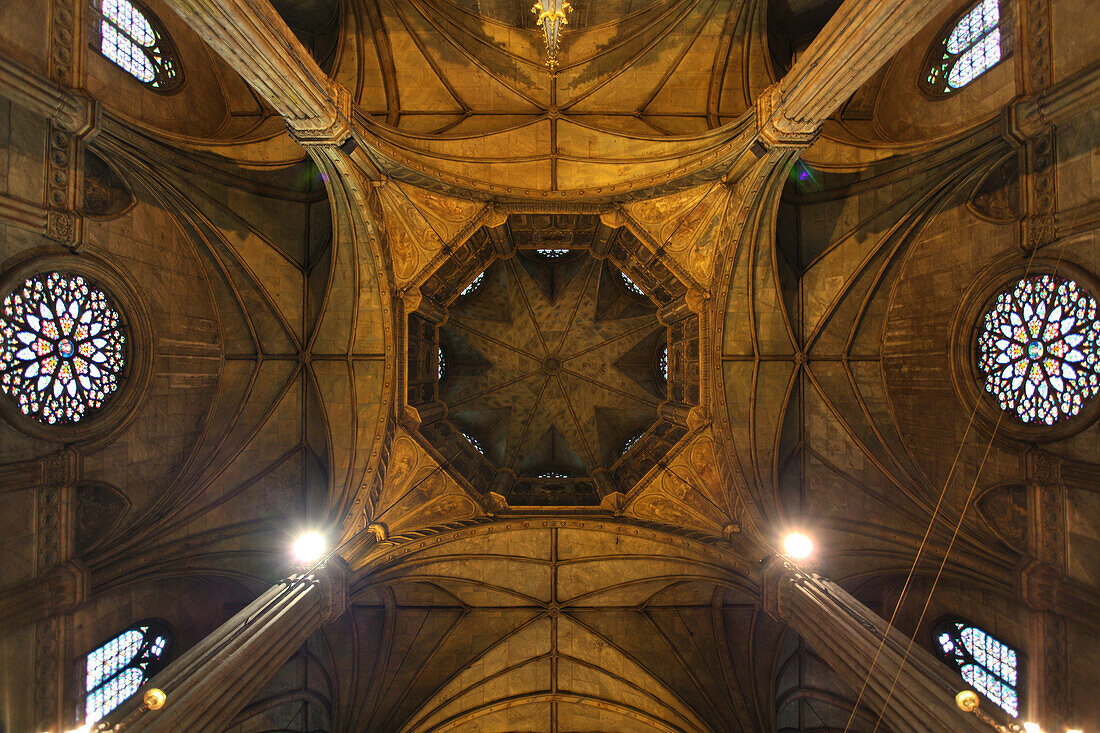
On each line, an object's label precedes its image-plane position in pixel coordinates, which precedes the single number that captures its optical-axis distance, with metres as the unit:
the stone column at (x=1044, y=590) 10.34
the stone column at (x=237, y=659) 6.73
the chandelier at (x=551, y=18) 8.18
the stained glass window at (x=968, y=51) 11.22
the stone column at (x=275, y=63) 7.36
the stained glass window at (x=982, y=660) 11.32
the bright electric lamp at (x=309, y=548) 11.54
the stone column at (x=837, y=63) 7.11
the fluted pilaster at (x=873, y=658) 6.48
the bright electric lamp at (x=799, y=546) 10.62
